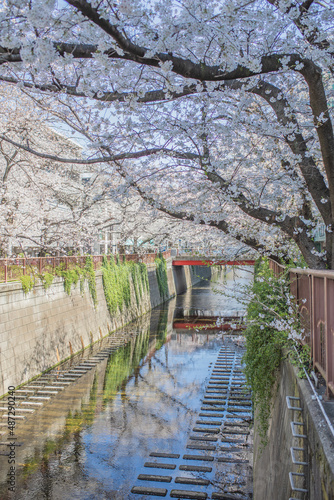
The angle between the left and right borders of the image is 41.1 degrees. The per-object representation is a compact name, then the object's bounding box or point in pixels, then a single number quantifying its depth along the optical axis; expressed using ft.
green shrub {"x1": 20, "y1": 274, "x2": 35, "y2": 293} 59.62
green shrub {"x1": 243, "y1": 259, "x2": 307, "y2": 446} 21.25
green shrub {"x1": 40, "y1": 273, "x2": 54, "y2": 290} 66.33
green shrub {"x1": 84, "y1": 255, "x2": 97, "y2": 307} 84.33
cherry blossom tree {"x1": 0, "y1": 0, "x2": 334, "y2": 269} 14.98
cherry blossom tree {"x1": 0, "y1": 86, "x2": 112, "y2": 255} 57.98
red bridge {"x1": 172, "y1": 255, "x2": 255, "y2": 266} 153.09
